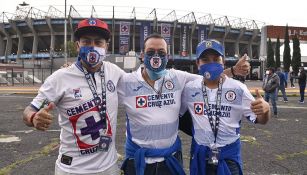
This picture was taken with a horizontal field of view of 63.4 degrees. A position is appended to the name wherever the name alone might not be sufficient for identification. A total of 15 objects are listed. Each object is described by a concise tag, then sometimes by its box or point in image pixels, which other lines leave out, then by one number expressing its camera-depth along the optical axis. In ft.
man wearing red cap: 6.83
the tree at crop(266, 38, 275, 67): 126.70
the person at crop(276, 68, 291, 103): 39.85
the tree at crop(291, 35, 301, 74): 121.61
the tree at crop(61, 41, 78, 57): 111.49
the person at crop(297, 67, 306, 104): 39.51
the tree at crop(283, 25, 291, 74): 124.96
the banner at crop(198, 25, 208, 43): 138.40
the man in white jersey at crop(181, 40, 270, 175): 7.19
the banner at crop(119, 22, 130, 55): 103.22
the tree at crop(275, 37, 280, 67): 127.41
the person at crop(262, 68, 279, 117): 30.08
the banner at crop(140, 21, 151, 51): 125.64
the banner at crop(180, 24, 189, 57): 138.84
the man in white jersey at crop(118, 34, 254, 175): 7.17
